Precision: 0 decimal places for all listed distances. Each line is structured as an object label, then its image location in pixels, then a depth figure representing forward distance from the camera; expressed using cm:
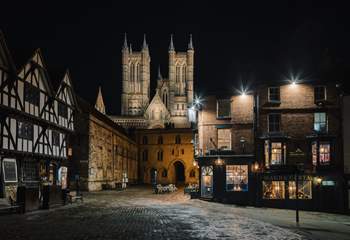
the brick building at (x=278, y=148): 3488
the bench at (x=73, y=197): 3481
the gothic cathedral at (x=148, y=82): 14025
